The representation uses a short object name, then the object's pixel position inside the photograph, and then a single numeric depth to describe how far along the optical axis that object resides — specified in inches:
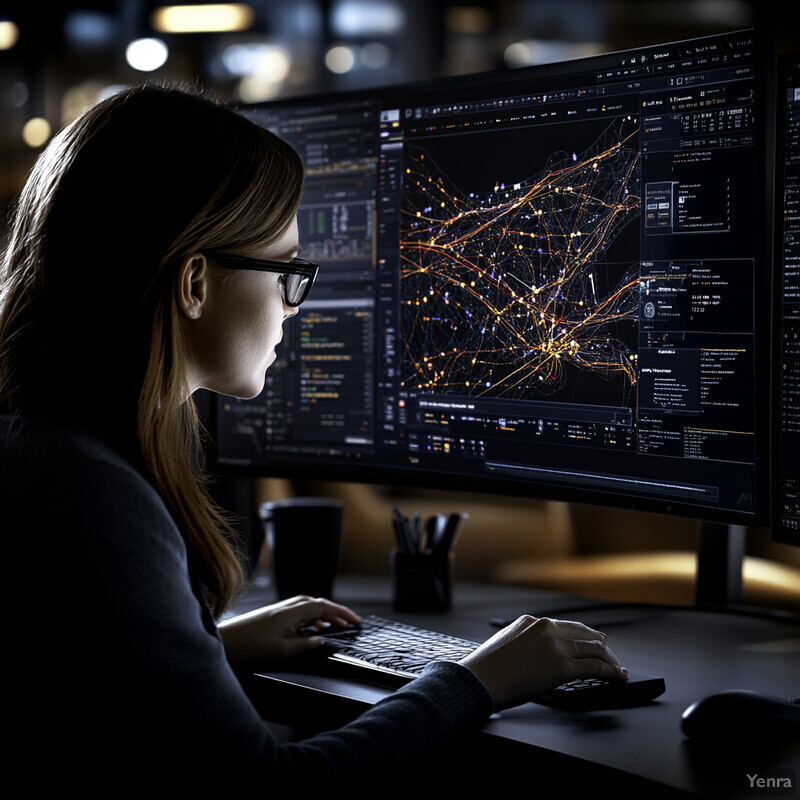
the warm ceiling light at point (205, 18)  119.9
